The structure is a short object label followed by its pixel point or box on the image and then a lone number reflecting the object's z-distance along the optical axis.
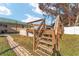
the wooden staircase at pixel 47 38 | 1.30
